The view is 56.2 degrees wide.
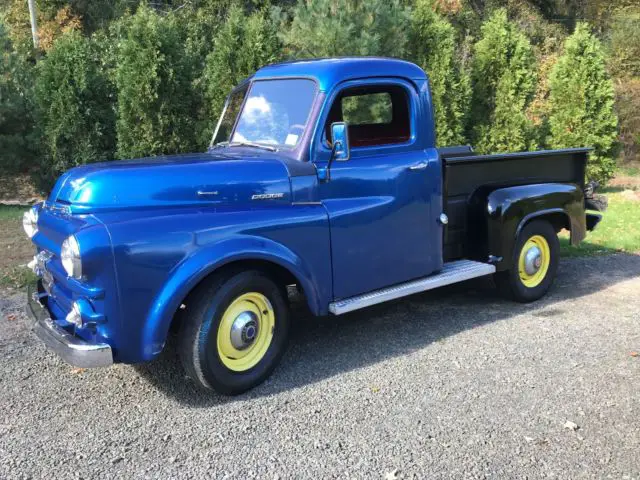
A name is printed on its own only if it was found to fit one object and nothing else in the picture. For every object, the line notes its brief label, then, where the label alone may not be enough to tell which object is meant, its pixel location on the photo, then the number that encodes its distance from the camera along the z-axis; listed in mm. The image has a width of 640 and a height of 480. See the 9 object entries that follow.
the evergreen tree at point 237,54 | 10336
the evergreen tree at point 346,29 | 10305
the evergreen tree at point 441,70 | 11609
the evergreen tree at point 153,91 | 9773
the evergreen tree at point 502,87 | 11984
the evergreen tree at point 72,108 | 10195
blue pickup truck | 3387
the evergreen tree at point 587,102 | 12336
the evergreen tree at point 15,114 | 10703
